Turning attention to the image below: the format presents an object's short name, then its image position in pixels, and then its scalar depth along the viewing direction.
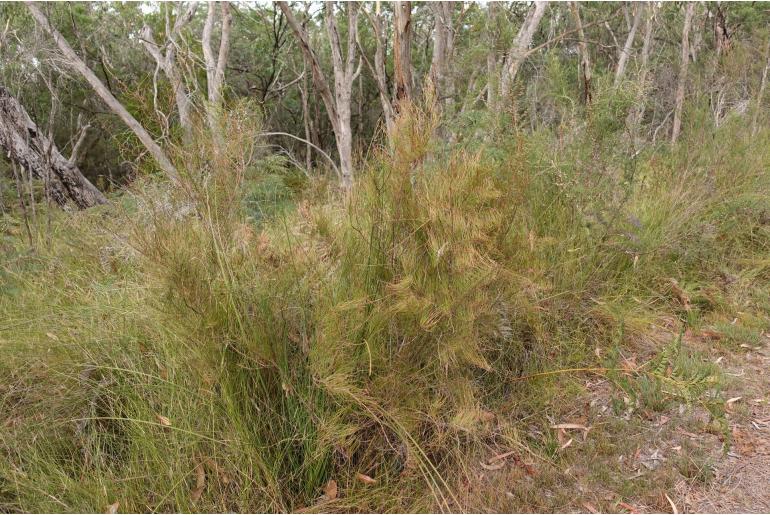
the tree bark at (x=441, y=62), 5.64
